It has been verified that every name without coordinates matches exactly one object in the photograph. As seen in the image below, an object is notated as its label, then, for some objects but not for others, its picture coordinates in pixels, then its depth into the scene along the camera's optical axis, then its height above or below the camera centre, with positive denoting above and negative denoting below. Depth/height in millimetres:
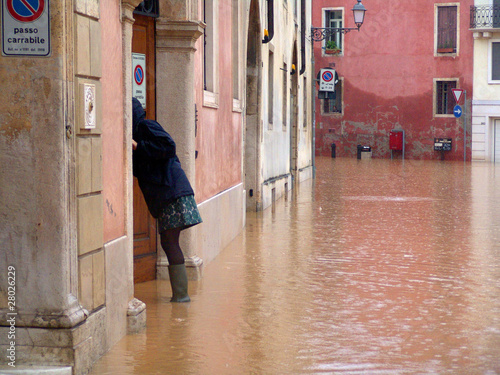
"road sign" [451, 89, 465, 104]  36562 +1782
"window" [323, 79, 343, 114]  40469 +1516
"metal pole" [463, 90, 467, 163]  37938 +438
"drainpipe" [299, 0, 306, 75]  23819 +2819
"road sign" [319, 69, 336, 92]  26859 +1769
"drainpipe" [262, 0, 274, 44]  15742 +2222
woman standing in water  6672 -369
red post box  39531 -286
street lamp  25047 +3622
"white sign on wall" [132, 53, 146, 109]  7914 +564
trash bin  40031 -834
